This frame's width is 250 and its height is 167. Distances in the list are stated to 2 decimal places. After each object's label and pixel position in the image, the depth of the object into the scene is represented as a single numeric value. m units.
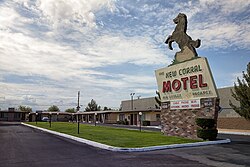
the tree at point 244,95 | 28.11
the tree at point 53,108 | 132.71
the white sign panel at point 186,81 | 19.03
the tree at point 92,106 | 114.04
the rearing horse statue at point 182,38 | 20.52
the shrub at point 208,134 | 18.16
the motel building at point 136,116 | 35.46
